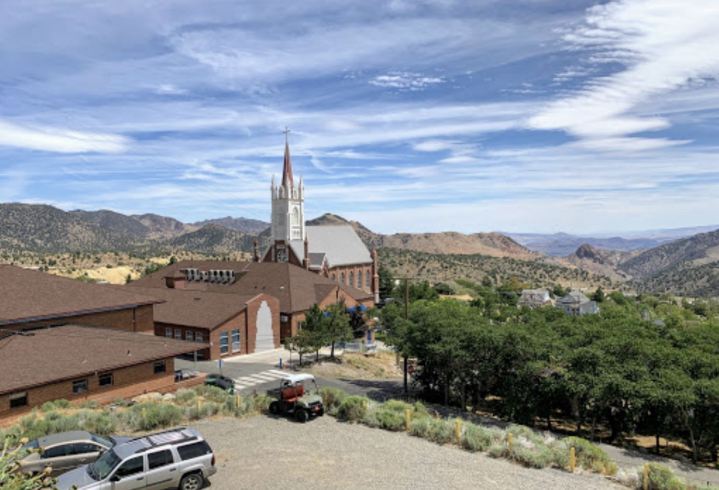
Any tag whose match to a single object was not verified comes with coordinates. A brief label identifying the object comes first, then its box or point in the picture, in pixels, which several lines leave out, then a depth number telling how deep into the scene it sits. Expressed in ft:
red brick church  232.53
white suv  45.32
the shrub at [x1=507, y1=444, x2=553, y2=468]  60.71
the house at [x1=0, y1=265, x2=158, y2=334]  93.76
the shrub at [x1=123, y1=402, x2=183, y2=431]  71.10
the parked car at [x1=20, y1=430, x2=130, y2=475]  49.67
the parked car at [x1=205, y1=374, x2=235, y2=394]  102.05
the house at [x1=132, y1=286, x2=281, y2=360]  143.22
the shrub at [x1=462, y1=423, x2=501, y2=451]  65.36
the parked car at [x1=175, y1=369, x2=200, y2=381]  104.35
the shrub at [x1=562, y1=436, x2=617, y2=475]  60.75
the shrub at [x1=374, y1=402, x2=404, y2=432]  73.56
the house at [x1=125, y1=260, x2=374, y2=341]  164.55
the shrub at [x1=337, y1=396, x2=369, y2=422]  77.15
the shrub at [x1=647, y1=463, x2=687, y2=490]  53.36
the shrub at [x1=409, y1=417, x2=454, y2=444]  68.49
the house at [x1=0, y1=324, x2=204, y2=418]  77.71
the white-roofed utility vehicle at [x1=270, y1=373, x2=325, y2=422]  76.48
